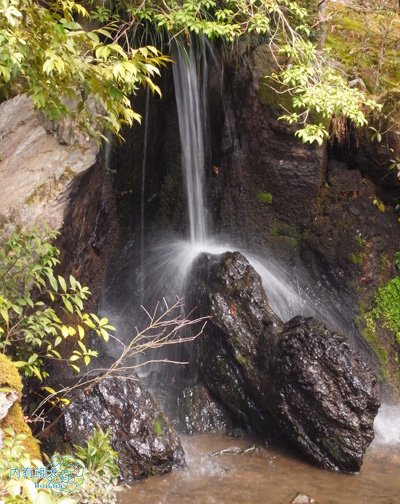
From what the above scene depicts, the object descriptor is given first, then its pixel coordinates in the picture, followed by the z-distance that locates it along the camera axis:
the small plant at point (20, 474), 1.96
